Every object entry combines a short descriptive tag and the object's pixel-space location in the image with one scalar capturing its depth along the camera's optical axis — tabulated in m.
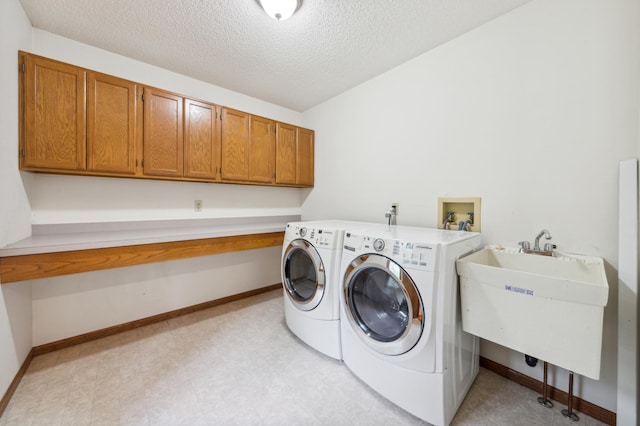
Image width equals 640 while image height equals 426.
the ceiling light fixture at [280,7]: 1.51
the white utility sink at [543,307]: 1.01
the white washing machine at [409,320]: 1.24
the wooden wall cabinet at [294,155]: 2.98
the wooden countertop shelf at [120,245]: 1.46
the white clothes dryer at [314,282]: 1.78
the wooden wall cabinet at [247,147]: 2.54
